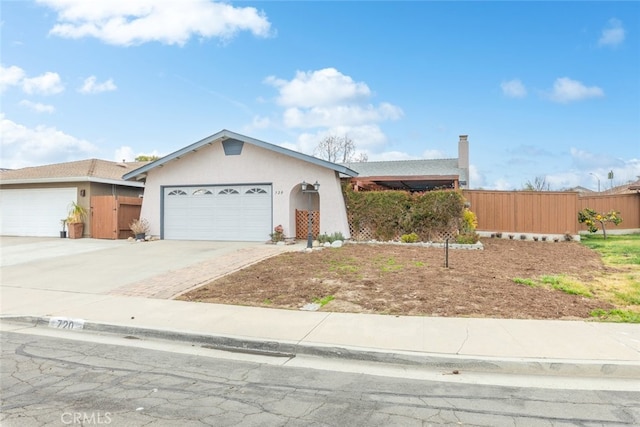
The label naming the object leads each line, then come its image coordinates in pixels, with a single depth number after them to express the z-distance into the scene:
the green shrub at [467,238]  14.61
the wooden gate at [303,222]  16.95
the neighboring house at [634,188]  20.89
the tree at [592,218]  18.84
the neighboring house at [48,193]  19.12
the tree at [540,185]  40.34
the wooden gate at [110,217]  18.45
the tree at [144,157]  42.38
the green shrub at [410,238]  15.32
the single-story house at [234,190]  16.27
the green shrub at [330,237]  15.48
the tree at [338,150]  44.53
